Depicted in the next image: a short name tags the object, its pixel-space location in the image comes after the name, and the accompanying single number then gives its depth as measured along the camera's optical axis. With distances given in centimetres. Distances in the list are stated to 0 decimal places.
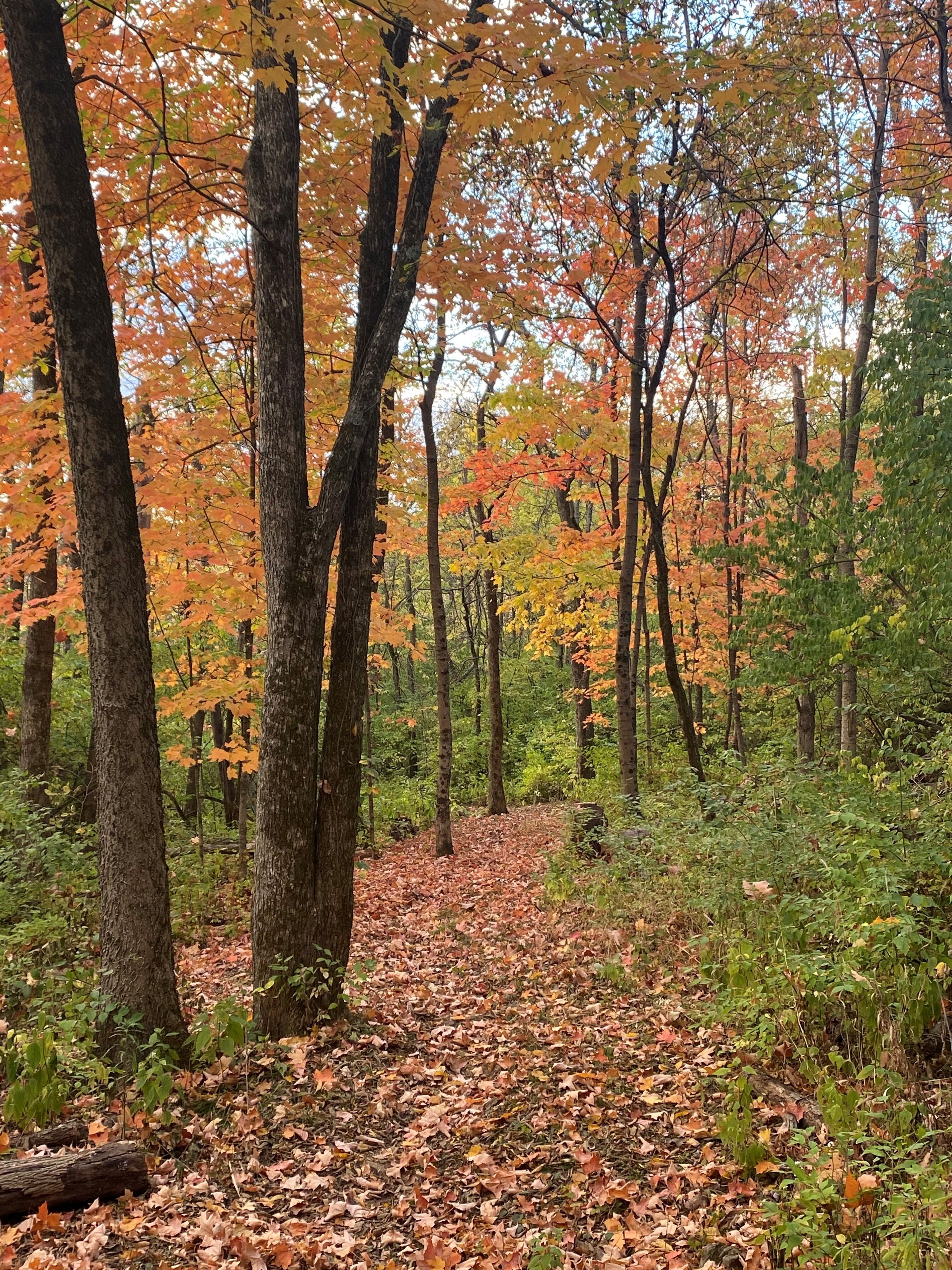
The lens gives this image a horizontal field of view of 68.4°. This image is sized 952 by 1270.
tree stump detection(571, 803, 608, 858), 851
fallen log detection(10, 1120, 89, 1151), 339
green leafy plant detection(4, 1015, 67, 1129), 353
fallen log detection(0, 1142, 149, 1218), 300
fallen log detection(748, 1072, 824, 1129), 323
